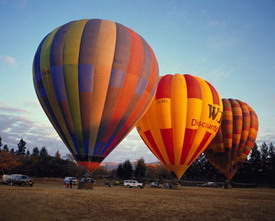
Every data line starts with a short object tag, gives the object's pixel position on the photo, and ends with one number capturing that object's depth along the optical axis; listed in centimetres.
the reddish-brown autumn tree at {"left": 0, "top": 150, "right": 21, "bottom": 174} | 5482
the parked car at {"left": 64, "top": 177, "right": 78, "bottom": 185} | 3646
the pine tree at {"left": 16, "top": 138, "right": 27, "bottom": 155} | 14255
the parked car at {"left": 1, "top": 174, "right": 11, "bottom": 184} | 2914
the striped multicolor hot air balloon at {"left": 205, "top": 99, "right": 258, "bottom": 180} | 3691
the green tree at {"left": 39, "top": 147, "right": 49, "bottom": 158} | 14648
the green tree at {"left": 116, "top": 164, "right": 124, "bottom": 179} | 7162
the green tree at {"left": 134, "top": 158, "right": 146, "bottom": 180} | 7112
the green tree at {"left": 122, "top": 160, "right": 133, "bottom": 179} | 7069
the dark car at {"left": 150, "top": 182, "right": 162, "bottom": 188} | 4353
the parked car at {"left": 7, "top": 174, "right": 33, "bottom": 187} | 2768
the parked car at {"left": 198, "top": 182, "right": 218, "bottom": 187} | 5542
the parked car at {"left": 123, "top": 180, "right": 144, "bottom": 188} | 3816
